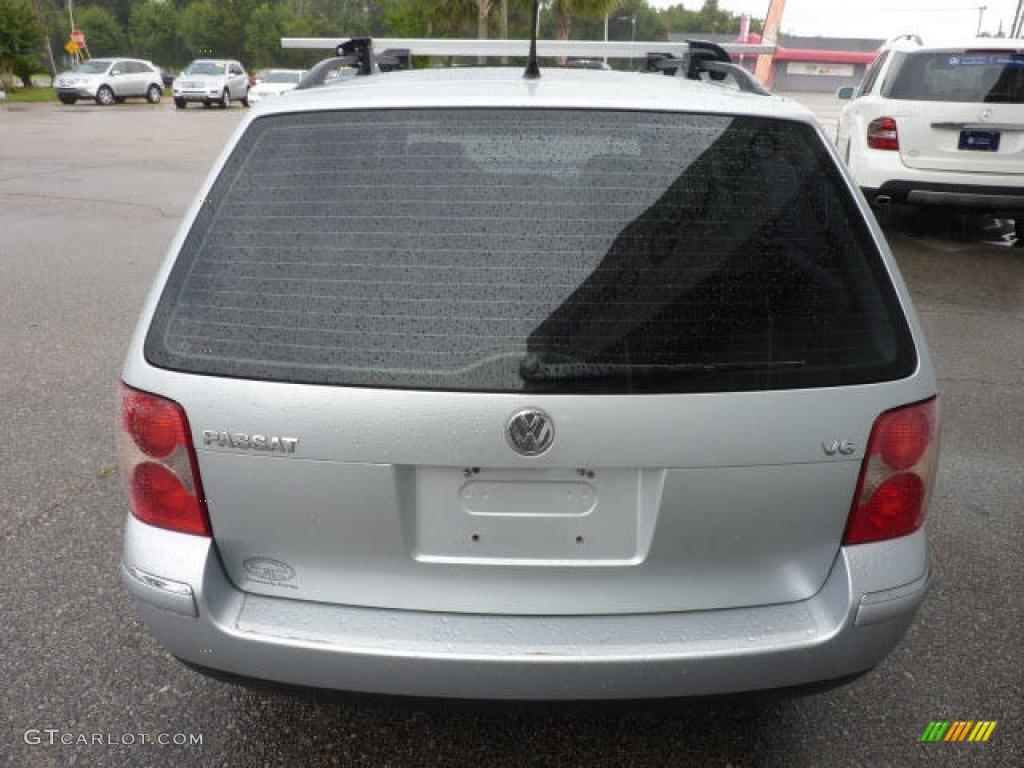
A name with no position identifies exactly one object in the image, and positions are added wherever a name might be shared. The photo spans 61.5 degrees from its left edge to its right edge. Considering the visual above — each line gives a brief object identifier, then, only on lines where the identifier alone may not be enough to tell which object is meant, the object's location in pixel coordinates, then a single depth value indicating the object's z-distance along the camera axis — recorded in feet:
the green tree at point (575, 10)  121.80
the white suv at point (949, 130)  26.55
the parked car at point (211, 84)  105.40
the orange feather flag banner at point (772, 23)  138.31
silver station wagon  5.78
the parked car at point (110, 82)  103.40
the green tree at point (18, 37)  115.44
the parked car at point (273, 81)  96.27
